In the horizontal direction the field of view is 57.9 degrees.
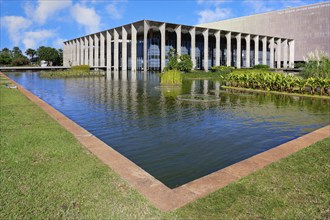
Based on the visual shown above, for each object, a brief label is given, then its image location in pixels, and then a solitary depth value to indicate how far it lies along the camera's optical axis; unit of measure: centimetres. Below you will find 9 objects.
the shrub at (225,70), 3293
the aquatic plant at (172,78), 2341
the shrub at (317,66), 1877
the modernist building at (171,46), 5169
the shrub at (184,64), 3717
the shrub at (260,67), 5322
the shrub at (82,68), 4406
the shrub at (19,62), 8921
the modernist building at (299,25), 6844
